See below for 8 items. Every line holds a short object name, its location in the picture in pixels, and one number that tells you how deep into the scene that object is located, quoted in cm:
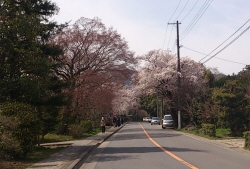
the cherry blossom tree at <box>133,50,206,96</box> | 4944
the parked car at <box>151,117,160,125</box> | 7106
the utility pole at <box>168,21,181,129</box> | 4256
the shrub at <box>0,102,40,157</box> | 1322
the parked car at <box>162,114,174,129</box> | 4794
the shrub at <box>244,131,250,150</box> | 1940
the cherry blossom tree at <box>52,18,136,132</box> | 3378
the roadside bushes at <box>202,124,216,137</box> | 2864
